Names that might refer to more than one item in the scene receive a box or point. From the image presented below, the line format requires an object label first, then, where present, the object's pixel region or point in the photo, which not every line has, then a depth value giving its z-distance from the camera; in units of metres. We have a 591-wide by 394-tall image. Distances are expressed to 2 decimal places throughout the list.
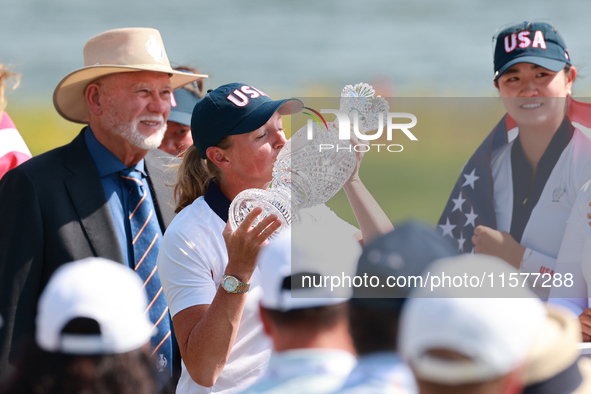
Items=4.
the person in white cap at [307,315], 14.42
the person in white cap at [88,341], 14.30
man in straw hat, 15.22
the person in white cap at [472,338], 13.17
